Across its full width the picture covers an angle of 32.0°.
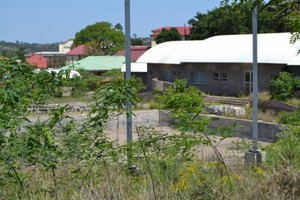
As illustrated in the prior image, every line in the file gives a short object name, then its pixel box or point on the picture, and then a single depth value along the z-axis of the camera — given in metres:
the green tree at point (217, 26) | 57.88
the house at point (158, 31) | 112.25
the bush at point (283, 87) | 29.39
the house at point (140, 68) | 46.34
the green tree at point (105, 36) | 96.19
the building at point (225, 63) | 33.06
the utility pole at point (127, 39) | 9.97
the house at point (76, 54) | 97.57
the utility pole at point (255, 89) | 13.83
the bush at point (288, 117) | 19.48
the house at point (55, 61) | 78.14
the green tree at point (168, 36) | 80.59
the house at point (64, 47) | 180.10
